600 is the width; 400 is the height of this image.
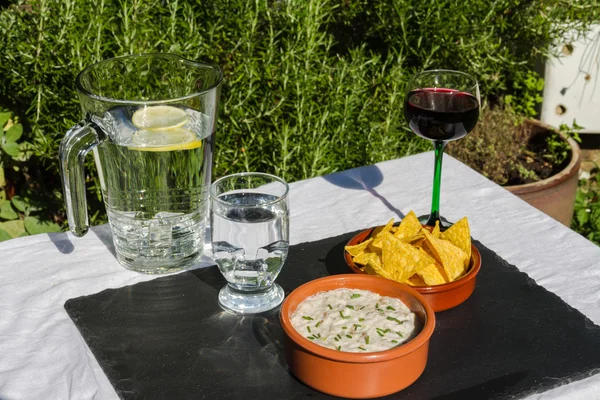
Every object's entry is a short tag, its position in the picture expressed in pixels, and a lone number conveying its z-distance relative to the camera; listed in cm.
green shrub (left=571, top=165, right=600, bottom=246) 254
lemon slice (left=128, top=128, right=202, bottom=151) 126
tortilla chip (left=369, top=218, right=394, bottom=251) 124
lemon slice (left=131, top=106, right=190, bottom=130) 124
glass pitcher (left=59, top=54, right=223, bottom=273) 125
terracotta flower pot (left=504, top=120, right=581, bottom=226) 203
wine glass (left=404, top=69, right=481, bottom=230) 131
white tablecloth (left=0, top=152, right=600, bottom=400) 118
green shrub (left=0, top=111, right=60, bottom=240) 210
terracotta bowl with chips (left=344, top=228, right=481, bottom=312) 121
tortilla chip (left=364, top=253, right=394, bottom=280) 121
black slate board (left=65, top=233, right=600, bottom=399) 114
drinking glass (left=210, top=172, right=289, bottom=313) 121
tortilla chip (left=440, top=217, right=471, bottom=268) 126
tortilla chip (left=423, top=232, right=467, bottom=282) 122
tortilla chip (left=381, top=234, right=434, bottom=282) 121
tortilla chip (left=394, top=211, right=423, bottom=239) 127
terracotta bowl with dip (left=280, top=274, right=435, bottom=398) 109
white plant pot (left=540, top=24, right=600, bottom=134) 237
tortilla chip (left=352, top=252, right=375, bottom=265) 125
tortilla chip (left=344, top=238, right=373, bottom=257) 126
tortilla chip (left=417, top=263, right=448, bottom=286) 122
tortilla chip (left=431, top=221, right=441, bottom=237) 128
